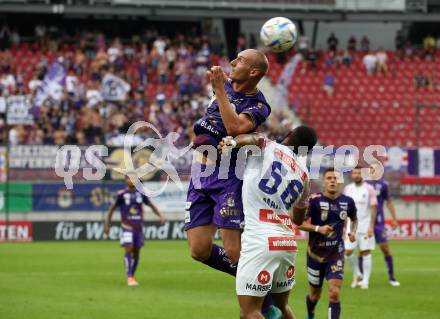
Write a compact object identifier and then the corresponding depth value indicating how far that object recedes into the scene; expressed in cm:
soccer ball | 1047
